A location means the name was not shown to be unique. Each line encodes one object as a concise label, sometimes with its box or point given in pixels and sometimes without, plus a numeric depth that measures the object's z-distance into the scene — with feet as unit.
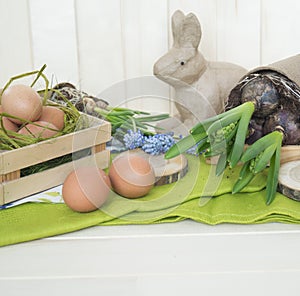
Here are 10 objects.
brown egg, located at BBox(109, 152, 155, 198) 3.11
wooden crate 3.11
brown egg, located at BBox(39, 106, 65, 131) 3.42
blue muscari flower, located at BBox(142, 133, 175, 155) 3.34
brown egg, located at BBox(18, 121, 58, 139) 3.24
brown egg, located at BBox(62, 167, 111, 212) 3.00
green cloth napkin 2.94
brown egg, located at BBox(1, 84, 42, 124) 3.27
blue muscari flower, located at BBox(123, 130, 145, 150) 3.35
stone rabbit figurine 4.05
